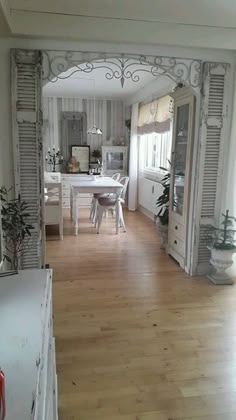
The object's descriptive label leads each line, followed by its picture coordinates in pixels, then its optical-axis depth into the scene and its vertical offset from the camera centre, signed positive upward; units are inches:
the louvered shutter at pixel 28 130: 118.1 +5.6
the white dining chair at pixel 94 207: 224.6 -42.9
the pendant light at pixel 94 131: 253.1 +12.0
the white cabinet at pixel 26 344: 31.2 -22.8
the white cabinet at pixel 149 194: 236.1 -34.6
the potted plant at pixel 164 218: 178.9 -36.5
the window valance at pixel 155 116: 204.0 +21.4
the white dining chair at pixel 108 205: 207.5 -35.1
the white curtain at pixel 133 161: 270.4 -11.0
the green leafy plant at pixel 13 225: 111.7 -26.7
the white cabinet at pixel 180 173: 144.6 -10.9
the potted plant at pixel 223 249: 134.5 -39.3
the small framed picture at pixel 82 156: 302.5 -8.3
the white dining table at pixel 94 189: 201.5 -25.0
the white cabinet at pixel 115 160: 299.6 -11.2
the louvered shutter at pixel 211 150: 132.5 -0.1
